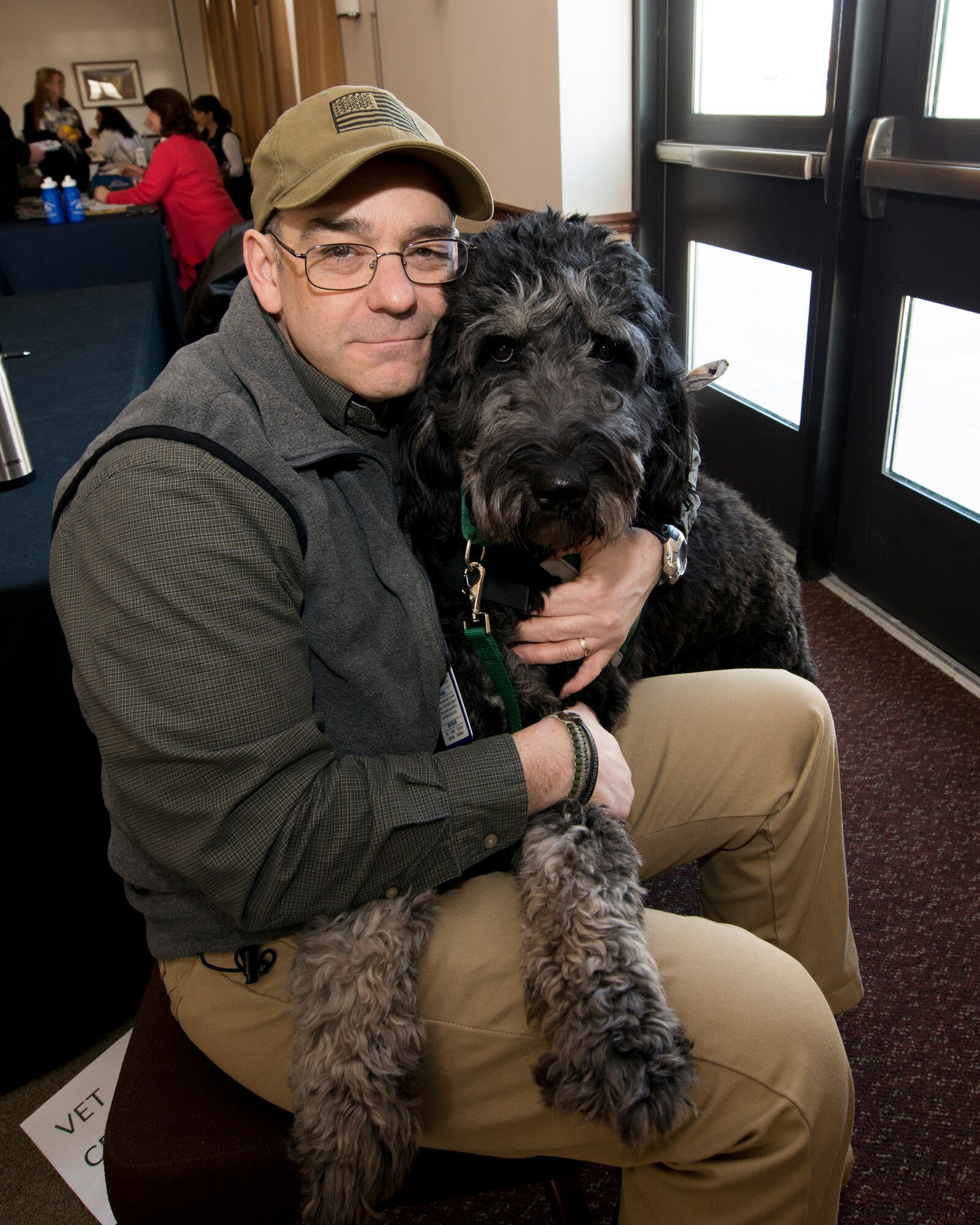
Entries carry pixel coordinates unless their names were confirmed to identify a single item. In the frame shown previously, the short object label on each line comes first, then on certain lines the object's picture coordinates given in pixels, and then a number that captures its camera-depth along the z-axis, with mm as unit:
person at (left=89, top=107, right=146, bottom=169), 10328
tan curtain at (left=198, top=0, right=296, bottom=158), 8383
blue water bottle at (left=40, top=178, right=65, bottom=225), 5457
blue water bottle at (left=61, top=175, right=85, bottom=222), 5523
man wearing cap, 938
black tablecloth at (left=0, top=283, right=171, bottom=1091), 1406
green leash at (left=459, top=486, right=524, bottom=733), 1277
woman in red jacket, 6125
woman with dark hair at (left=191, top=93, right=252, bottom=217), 8680
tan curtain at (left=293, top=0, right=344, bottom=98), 6461
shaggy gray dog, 967
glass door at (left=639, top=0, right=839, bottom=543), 2777
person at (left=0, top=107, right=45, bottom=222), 5739
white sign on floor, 1482
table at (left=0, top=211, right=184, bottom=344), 5379
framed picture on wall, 14086
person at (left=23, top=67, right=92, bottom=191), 9266
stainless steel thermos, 1682
